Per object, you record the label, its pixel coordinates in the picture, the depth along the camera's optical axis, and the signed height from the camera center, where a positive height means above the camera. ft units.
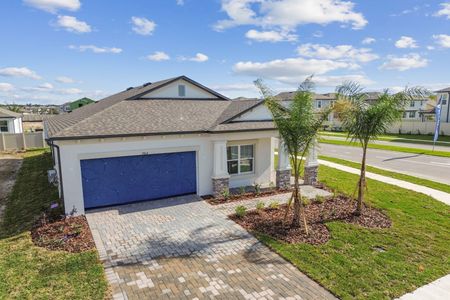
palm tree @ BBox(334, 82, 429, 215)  35.35 +0.48
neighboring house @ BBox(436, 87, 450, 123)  146.88 +4.98
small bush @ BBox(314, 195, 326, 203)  42.42 -12.08
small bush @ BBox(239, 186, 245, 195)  46.64 -11.99
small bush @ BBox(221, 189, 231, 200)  44.65 -11.91
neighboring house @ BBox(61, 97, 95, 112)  118.32 +5.46
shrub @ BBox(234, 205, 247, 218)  36.96 -12.06
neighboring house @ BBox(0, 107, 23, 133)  113.60 -2.26
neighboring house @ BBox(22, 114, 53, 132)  188.07 -3.34
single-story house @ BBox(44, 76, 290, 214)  37.88 -5.03
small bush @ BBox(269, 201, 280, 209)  39.93 -12.23
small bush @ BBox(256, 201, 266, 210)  38.99 -11.95
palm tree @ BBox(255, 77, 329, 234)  31.78 -0.62
